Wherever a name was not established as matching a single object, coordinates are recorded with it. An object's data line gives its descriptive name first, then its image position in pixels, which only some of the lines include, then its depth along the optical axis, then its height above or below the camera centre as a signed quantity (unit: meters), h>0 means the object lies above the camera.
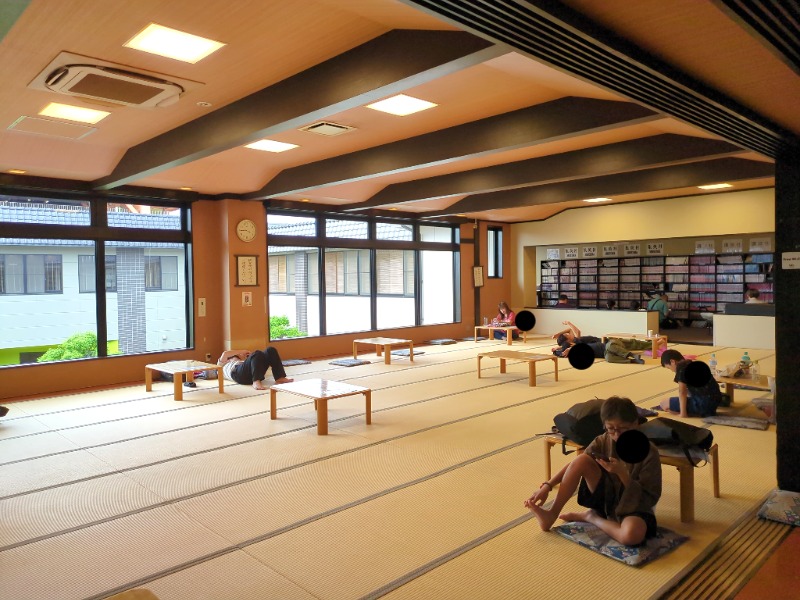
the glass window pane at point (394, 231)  10.75 +1.08
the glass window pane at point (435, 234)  11.62 +1.09
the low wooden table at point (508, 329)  10.49 -0.79
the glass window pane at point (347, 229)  9.88 +1.05
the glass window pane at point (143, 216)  7.43 +0.99
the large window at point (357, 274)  9.30 +0.25
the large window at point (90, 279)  6.62 +0.16
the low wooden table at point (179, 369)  6.25 -0.89
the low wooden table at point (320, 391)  4.75 -0.90
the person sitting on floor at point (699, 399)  5.09 -1.03
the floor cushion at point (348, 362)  8.39 -1.09
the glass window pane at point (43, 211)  6.56 +0.95
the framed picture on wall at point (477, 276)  12.23 +0.22
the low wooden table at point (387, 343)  8.50 -0.84
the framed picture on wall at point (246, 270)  8.32 +0.28
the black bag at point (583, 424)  3.19 -0.78
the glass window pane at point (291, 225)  9.00 +1.02
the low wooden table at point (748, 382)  5.05 -0.88
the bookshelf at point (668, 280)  11.27 +0.10
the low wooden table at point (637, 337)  8.58 -0.81
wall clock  8.31 +0.87
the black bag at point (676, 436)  3.06 -0.81
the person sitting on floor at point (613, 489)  2.68 -0.97
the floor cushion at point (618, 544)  2.57 -1.21
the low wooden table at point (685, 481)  2.93 -1.01
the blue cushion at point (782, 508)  2.93 -1.17
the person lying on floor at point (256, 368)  6.80 -0.94
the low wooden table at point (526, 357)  6.68 -0.85
